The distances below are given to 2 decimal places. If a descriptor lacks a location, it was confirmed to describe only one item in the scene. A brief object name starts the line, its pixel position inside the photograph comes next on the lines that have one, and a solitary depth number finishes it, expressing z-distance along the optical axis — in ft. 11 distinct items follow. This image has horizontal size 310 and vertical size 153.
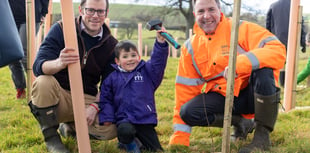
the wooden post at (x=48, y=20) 18.12
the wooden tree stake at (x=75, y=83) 8.13
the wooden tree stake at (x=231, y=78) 7.35
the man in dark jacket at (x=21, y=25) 18.13
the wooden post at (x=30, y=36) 14.90
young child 10.44
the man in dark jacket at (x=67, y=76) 10.25
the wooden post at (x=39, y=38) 23.50
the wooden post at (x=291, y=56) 15.98
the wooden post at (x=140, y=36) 34.67
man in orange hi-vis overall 10.05
